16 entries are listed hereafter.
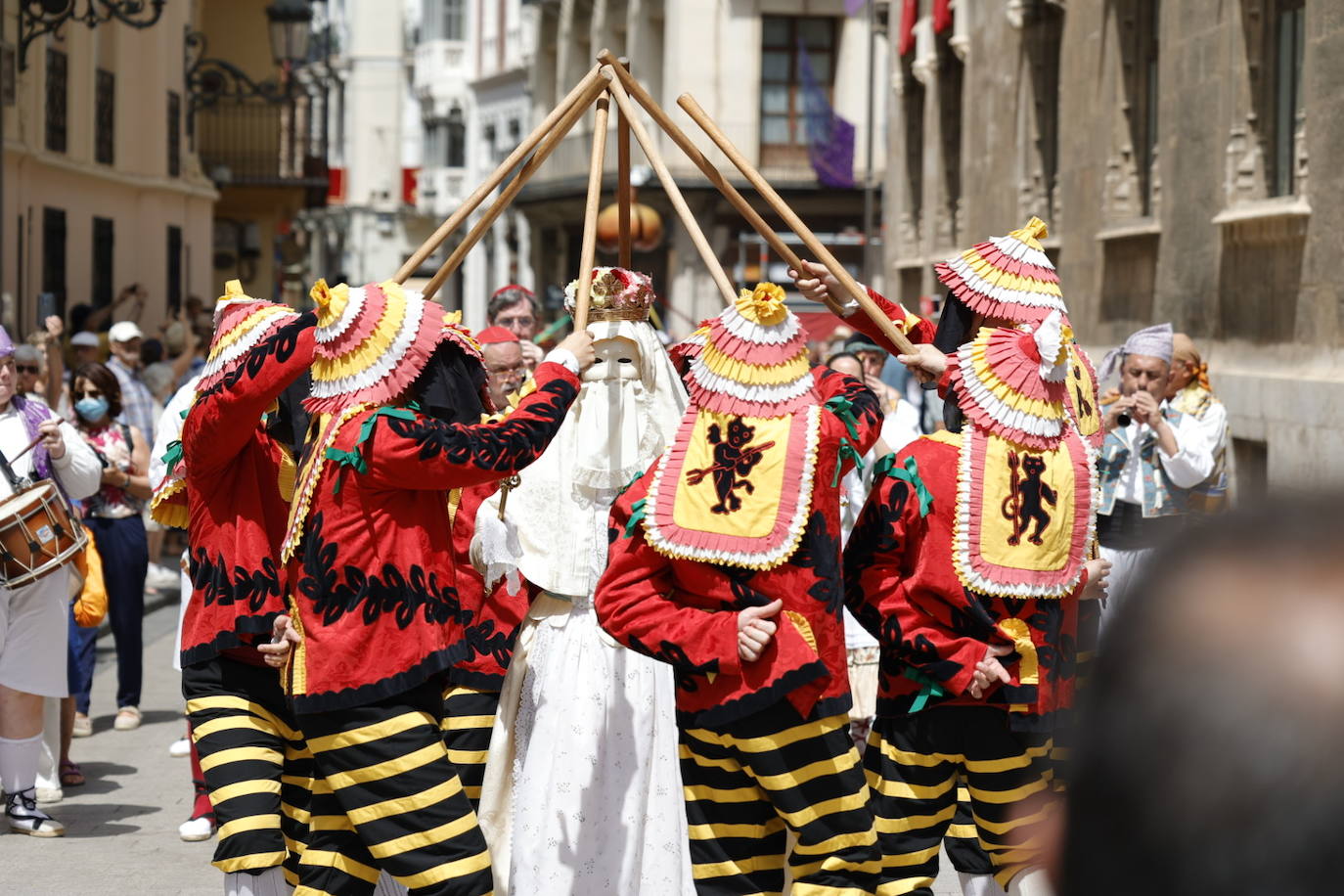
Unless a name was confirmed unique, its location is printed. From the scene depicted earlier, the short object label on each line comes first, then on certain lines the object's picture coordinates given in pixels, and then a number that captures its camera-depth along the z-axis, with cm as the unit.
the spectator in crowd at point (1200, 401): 759
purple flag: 3591
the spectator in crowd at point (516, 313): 799
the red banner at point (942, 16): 2125
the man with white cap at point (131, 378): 1298
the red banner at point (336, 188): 6148
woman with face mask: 969
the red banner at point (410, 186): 5931
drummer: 753
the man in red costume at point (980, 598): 459
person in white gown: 582
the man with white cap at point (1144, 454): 724
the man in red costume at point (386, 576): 450
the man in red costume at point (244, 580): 491
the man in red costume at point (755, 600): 436
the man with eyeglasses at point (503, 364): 704
